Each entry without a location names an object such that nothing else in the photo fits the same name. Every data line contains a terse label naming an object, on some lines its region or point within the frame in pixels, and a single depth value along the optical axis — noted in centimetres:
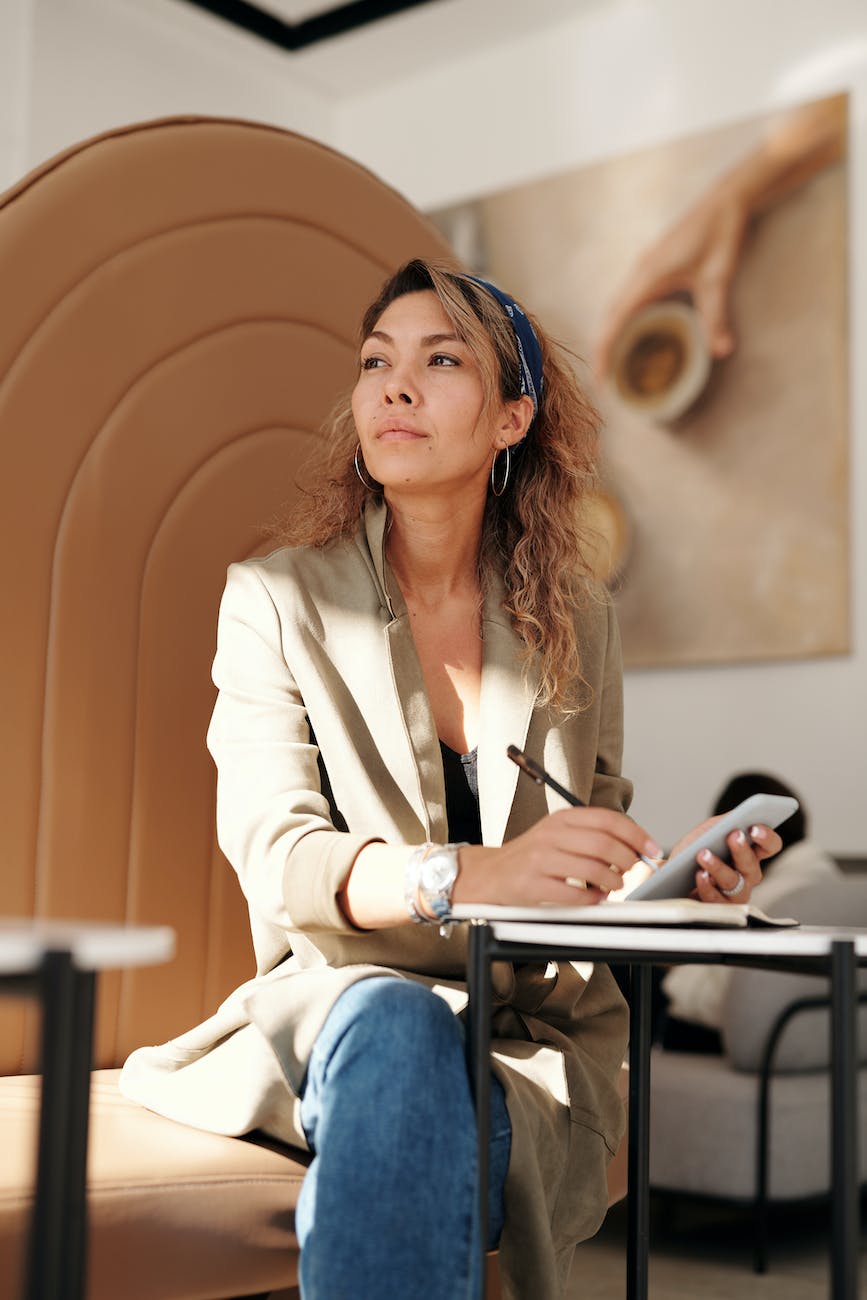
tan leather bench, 186
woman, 124
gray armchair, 303
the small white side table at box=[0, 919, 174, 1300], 83
